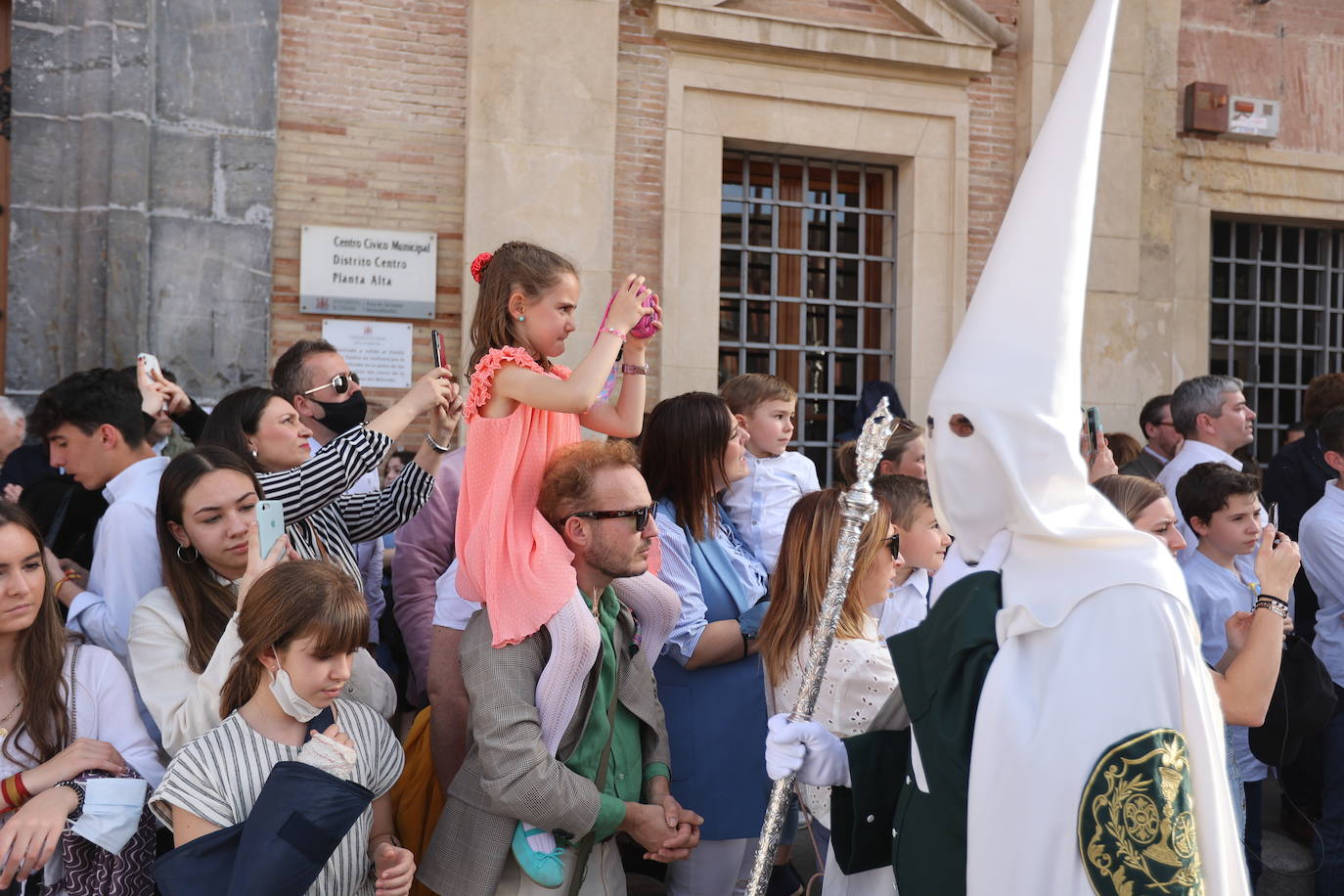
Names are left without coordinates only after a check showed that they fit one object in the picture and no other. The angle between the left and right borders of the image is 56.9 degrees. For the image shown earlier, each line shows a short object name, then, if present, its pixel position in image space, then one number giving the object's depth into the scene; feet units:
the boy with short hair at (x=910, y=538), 12.64
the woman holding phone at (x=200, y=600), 9.72
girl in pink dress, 9.97
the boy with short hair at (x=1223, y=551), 14.19
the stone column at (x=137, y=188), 23.95
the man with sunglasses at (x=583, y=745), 9.66
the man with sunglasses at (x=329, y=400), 15.17
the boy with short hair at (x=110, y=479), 11.29
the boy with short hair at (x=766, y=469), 14.73
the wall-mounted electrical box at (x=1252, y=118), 31.89
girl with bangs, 9.06
